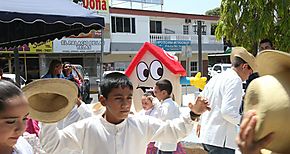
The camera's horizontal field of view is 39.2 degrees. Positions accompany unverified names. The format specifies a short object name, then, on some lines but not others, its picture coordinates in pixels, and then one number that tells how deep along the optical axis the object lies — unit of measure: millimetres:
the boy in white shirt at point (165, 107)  4574
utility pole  9581
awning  4316
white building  25484
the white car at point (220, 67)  20881
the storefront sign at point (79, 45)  22453
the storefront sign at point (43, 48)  21719
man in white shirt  3635
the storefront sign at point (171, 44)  27008
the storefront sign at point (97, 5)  22922
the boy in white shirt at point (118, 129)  2404
